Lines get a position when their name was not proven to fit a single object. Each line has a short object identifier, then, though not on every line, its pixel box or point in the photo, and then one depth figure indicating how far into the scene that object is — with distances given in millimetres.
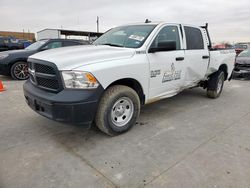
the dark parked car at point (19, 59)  7230
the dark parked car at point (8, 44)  15950
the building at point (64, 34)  21766
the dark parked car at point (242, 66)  8883
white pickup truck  2623
